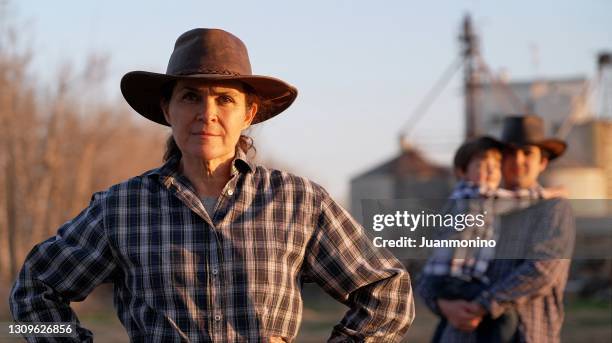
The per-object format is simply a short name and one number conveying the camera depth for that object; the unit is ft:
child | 29.22
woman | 16.94
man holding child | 28.76
